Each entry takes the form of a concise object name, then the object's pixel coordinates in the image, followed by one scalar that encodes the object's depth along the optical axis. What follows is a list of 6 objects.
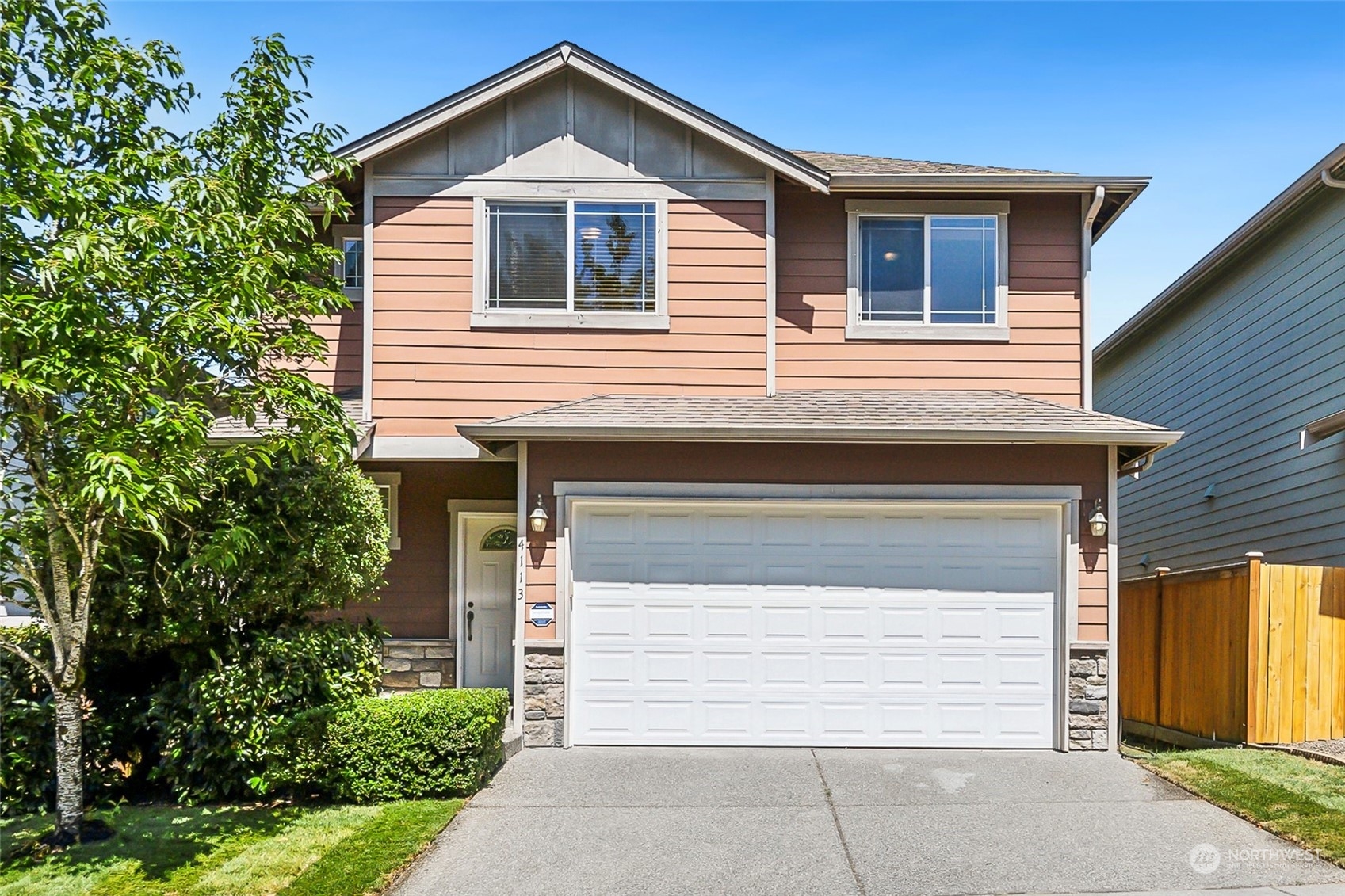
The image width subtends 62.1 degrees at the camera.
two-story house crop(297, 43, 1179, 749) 9.84
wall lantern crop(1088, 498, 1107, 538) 9.78
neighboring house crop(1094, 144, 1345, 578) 12.30
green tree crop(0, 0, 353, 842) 6.25
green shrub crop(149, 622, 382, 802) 7.73
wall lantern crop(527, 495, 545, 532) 9.84
